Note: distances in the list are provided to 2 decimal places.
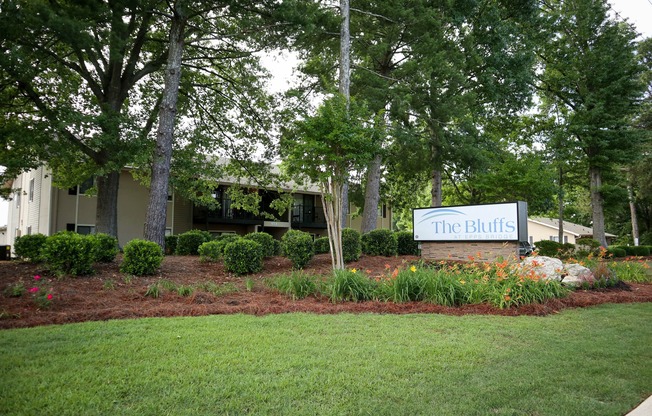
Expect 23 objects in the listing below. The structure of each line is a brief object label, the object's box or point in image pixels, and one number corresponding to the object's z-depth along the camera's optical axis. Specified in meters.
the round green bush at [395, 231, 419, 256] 14.23
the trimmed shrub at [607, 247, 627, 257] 23.55
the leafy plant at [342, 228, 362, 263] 11.40
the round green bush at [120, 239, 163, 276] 8.77
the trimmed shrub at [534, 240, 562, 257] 18.47
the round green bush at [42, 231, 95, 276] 8.00
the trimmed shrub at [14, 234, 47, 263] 10.09
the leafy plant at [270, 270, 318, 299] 7.38
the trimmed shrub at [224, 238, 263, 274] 9.84
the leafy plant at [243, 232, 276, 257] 11.53
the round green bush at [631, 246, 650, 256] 24.95
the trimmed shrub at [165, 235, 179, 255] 17.17
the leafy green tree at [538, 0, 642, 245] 21.97
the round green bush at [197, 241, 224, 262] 11.35
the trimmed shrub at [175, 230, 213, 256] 14.85
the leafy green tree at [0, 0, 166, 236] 10.23
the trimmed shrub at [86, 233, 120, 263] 9.30
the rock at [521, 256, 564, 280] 7.90
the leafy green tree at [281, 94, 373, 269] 8.23
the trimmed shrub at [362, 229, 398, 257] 13.15
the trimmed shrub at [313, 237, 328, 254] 13.04
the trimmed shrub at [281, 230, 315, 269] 10.54
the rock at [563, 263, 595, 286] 8.75
